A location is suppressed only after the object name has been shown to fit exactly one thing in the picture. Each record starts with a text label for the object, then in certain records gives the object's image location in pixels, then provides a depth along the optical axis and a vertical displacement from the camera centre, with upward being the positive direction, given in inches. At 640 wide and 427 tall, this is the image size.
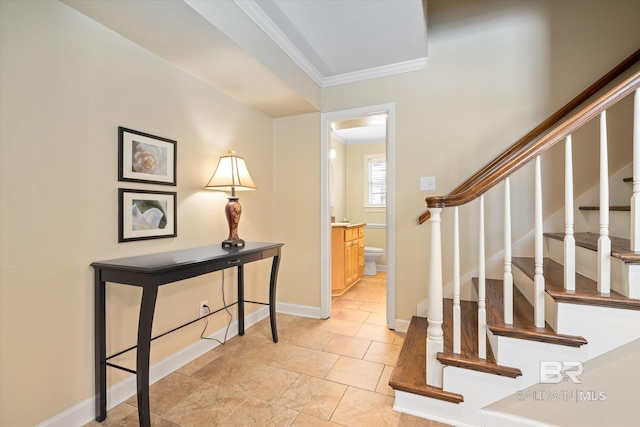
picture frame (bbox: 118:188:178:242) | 67.0 -0.3
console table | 54.7 -13.5
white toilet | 184.7 -28.9
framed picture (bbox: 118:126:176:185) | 66.8 +13.8
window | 214.4 +24.2
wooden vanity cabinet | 145.3 -23.1
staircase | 50.0 -22.3
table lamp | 85.6 +9.2
